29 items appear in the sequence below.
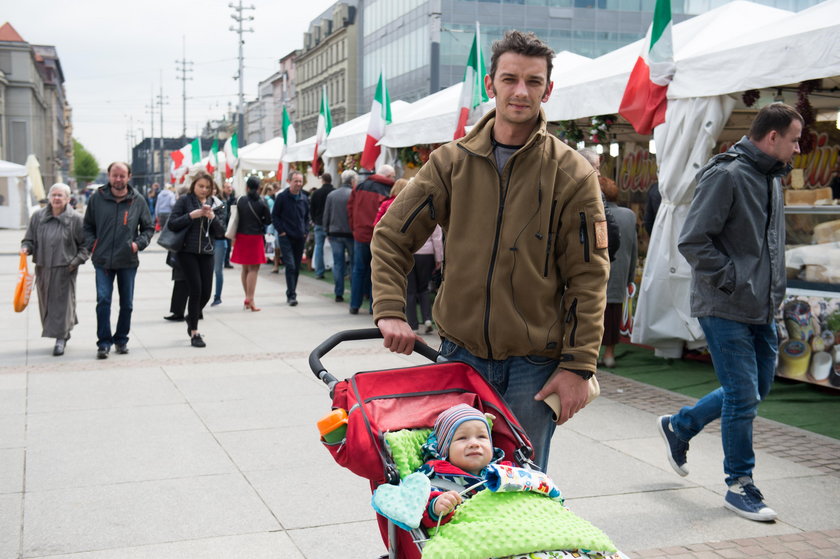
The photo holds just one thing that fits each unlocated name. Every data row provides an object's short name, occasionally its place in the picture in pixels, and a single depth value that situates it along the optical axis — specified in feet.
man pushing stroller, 9.39
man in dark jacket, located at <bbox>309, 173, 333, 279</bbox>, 55.47
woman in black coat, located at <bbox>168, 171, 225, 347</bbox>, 34.06
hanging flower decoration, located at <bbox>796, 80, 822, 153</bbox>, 26.17
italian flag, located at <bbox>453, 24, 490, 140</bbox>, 39.55
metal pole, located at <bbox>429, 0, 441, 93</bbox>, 71.68
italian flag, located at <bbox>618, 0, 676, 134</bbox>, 28.50
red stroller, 8.80
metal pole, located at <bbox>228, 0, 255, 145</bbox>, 169.37
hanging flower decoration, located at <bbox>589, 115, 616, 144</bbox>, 34.88
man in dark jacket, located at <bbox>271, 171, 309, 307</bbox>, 49.37
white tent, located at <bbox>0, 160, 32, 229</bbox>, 149.18
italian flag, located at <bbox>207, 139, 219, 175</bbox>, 106.93
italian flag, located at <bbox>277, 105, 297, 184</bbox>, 74.43
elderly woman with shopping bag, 30.94
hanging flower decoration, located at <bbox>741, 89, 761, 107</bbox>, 27.40
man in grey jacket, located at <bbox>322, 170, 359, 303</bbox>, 45.60
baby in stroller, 7.77
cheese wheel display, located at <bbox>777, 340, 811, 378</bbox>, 26.03
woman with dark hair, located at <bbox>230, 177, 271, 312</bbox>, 43.57
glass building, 190.90
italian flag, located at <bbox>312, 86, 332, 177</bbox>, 62.49
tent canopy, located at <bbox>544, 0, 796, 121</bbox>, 28.19
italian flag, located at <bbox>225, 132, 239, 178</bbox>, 90.43
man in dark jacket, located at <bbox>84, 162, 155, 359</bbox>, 30.55
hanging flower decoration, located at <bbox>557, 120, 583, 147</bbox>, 36.96
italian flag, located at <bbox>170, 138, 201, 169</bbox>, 121.70
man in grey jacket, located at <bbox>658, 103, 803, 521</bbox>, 15.40
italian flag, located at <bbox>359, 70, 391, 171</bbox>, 51.11
